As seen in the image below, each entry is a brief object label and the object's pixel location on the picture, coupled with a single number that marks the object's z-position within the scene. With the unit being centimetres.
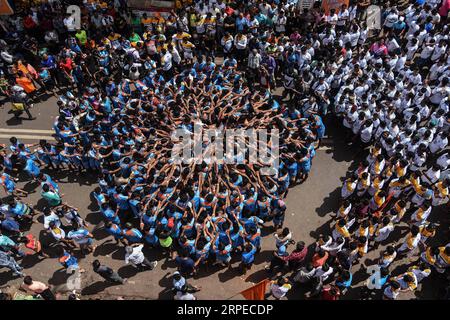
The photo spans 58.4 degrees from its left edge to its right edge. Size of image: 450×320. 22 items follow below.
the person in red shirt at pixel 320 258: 920
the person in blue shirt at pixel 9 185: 1158
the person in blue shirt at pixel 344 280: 888
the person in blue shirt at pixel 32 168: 1174
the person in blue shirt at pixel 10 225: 1049
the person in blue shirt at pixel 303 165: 1139
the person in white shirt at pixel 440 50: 1410
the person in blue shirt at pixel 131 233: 1012
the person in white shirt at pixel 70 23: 1645
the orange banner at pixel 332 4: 1595
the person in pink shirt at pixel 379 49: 1404
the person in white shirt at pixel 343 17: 1550
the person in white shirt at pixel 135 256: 965
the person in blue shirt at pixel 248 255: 961
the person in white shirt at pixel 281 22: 1559
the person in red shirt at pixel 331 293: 890
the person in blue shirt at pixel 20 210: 1080
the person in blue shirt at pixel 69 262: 988
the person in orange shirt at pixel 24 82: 1451
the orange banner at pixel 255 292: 777
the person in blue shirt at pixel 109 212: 1037
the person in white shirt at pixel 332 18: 1555
